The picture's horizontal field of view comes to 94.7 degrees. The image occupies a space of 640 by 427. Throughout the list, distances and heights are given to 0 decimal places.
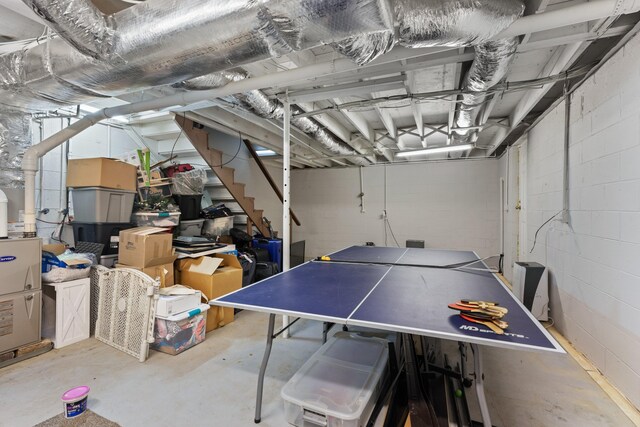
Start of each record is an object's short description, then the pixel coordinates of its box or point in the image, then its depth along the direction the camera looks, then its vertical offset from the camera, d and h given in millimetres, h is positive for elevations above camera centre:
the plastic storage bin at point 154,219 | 3375 -71
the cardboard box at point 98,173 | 2938 +401
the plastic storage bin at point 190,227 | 3818 -191
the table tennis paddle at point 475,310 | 1353 -448
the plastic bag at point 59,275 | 2584 -558
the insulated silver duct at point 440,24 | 1407 +948
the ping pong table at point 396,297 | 1239 -478
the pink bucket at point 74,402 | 1687 -1099
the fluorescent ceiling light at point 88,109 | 3335 +1191
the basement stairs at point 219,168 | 3428 +605
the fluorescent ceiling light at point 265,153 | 5411 +1153
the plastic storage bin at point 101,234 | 3037 -226
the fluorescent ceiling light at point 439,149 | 4227 +983
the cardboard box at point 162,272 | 2809 -581
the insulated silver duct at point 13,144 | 2590 +608
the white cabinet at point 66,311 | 2571 -903
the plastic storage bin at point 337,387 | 1494 -953
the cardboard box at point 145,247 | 2775 -336
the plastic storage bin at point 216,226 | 4234 -184
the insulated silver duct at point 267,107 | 2186 +1062
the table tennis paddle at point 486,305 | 1413 -442
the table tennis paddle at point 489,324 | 1223 -469
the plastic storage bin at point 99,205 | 2973 +82
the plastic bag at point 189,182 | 3617 +389
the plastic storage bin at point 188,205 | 3688 +105
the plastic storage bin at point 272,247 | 4621 -521
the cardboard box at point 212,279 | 3088 -719
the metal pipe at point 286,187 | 2930 +267
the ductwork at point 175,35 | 1275 +852
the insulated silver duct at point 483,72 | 1843 +1052
